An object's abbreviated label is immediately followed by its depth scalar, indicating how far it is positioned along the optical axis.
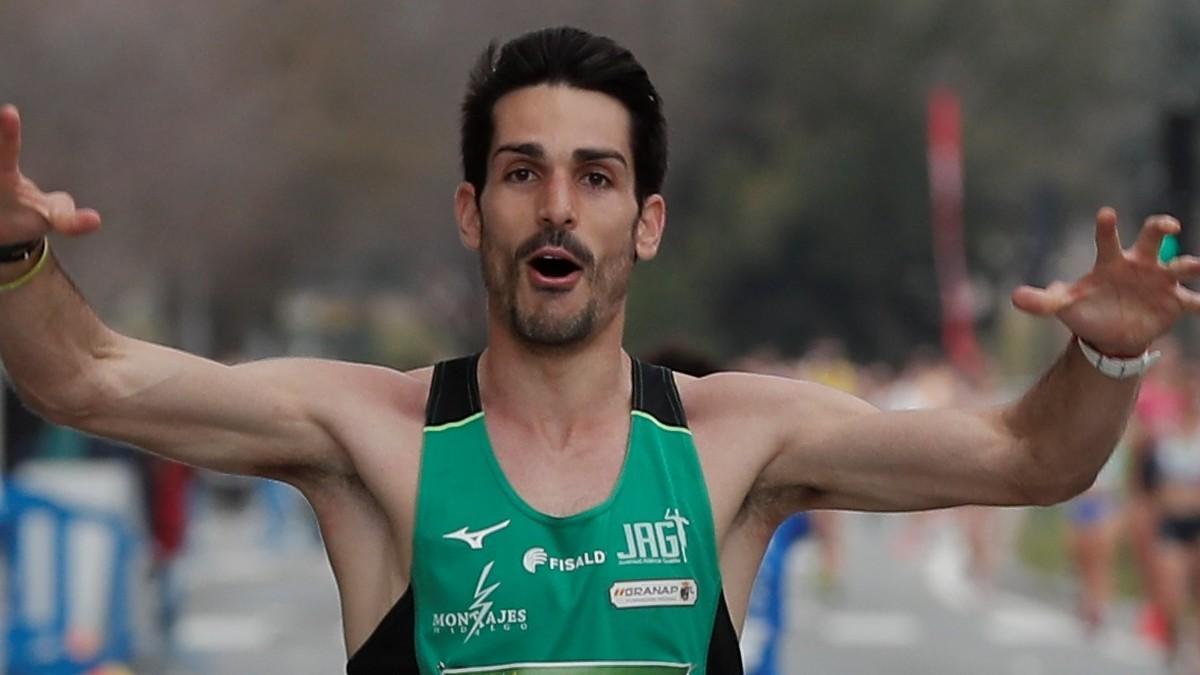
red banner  48.31
